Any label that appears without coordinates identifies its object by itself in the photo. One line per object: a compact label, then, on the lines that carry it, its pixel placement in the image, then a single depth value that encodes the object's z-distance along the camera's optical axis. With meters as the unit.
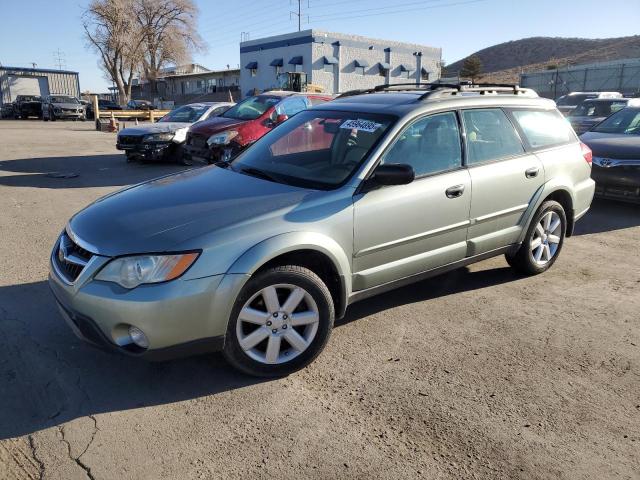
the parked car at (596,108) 14.21
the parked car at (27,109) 37.56
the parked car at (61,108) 35.34
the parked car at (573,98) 18.25
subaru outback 2.87
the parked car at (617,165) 7.62
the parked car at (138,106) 39.27
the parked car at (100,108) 39.53
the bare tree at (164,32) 54.81
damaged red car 10.11
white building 43.47
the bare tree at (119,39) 51.44
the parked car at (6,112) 40.61
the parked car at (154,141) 12.05
